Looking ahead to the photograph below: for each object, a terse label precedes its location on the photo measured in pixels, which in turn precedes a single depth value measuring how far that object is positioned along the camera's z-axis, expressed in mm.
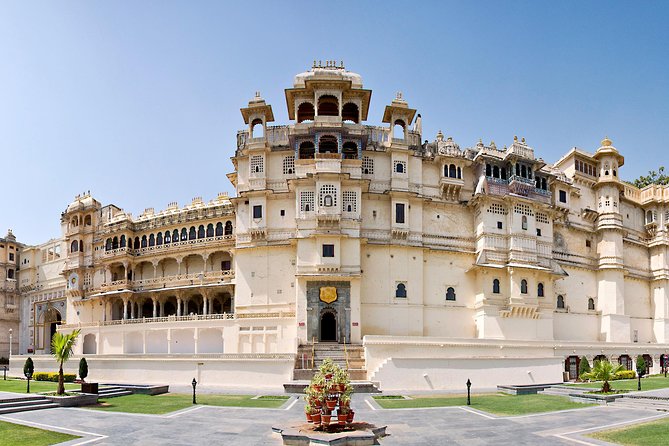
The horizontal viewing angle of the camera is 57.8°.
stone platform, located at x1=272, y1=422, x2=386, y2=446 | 17098
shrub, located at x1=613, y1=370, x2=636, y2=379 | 42688
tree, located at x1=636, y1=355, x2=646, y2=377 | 39894
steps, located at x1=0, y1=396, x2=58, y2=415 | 24103
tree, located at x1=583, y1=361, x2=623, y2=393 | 28141
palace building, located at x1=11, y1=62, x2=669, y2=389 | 43062
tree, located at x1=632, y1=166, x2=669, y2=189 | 78812
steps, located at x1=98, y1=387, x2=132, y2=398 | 29711
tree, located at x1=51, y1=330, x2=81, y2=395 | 29984
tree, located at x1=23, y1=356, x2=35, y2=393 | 32000
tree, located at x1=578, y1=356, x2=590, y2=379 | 40703
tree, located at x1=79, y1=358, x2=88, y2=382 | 31797
